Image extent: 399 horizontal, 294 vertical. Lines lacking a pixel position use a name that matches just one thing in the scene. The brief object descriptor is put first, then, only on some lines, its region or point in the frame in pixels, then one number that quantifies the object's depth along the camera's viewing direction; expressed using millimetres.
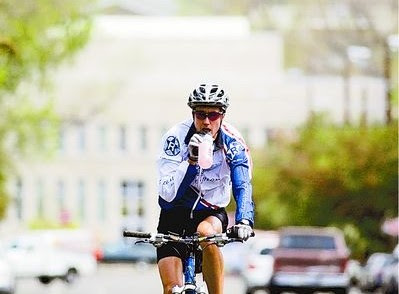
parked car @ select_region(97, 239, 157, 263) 102312
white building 121438
